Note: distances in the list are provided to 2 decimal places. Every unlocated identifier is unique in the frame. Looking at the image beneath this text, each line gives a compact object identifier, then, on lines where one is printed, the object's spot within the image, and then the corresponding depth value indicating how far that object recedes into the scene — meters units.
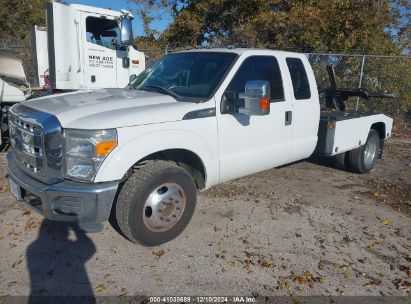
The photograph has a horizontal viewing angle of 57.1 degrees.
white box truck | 8.31
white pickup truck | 3.32
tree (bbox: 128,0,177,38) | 19.33
